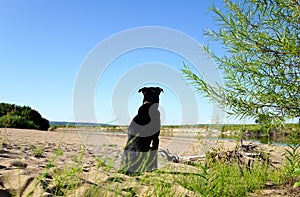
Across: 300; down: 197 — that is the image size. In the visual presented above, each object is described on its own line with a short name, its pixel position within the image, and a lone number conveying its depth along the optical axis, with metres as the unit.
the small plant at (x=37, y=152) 5.42
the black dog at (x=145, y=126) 4.92
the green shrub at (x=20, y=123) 15.93
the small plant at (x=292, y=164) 3.70
